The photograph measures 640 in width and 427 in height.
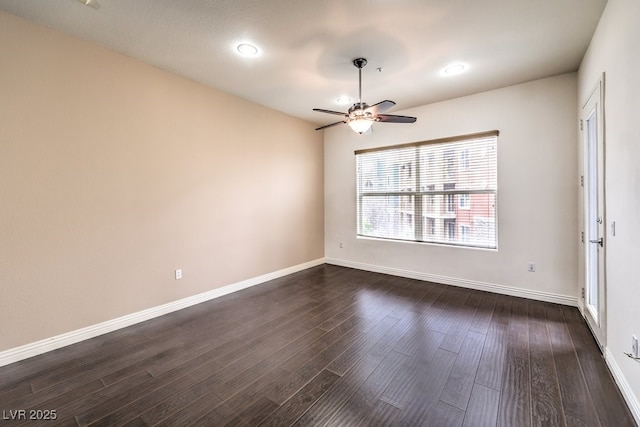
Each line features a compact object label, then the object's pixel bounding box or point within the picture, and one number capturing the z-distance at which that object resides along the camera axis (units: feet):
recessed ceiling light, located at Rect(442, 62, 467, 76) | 10.19
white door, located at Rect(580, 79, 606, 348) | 7.48
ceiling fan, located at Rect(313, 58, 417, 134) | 9.32
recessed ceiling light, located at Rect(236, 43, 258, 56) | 8.80
